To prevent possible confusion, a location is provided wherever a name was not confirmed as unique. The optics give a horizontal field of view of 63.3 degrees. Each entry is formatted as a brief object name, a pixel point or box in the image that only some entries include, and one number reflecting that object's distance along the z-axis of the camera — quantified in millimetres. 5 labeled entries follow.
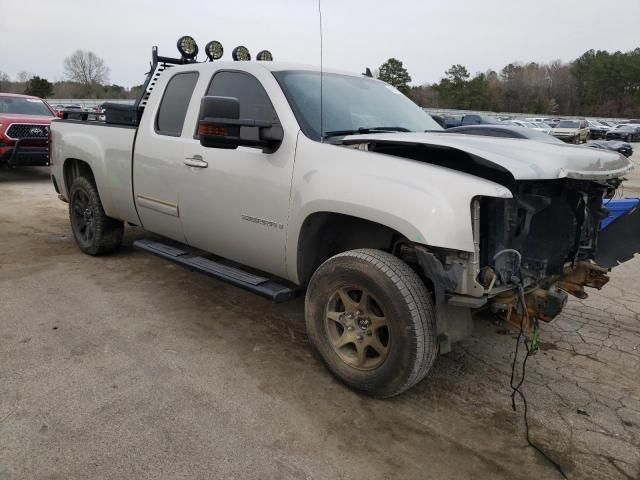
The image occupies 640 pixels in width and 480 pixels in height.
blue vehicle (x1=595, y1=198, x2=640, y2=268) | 3332
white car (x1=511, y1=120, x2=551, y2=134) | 31195
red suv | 10359
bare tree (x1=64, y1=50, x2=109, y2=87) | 85812
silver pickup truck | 2623
